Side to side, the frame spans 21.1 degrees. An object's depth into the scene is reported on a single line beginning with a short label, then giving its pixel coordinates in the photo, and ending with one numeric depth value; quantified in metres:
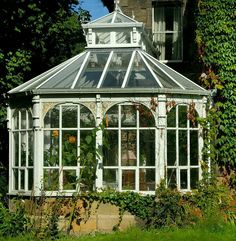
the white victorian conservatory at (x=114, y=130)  13.97
